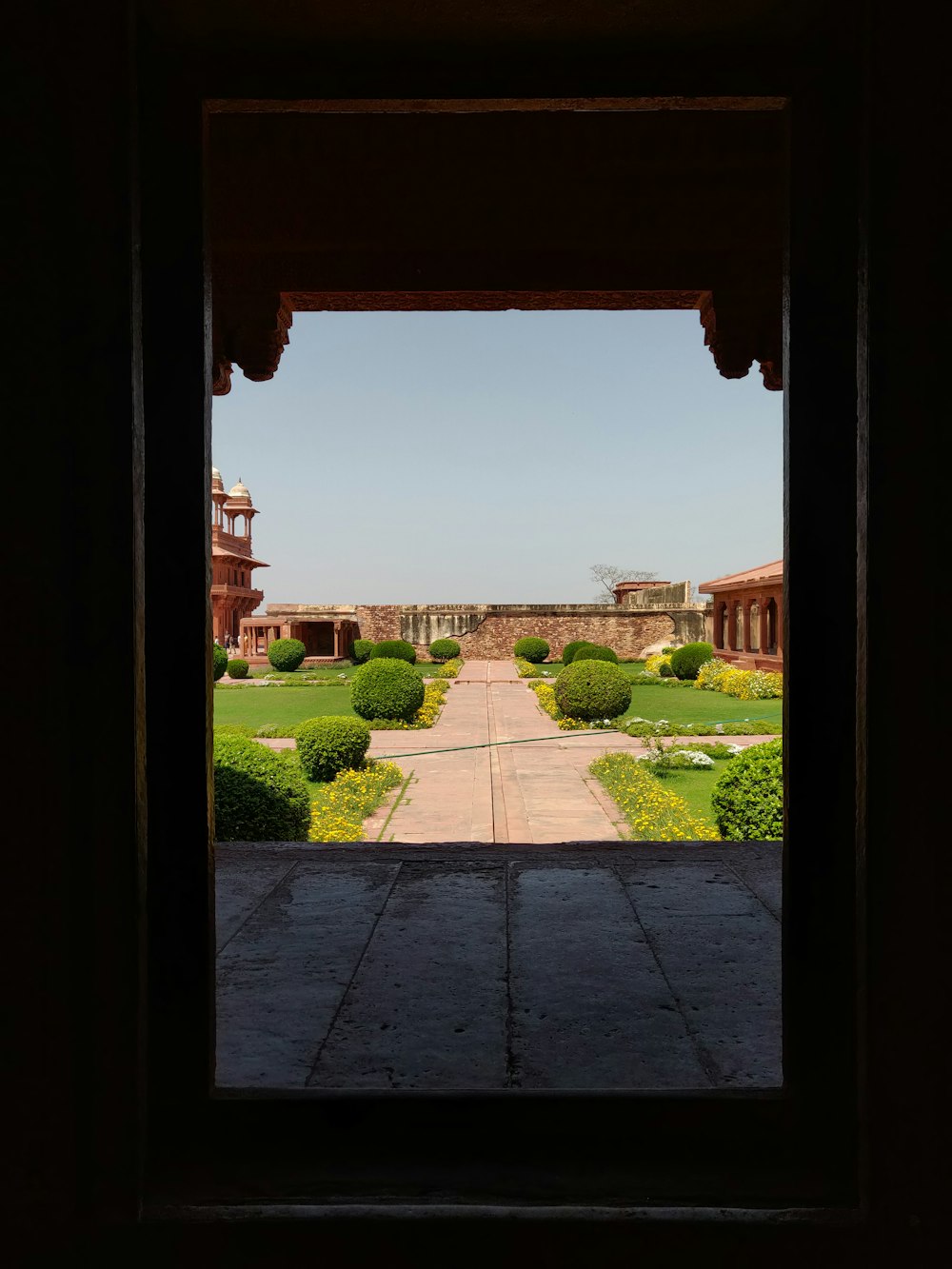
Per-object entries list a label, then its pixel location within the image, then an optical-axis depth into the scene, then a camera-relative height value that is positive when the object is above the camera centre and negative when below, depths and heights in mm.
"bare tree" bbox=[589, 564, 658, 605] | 47609 +3186
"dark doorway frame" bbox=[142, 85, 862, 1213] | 1149 -287
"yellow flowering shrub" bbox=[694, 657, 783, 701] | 14844 -1223
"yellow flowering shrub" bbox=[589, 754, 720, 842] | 4984 -1413
